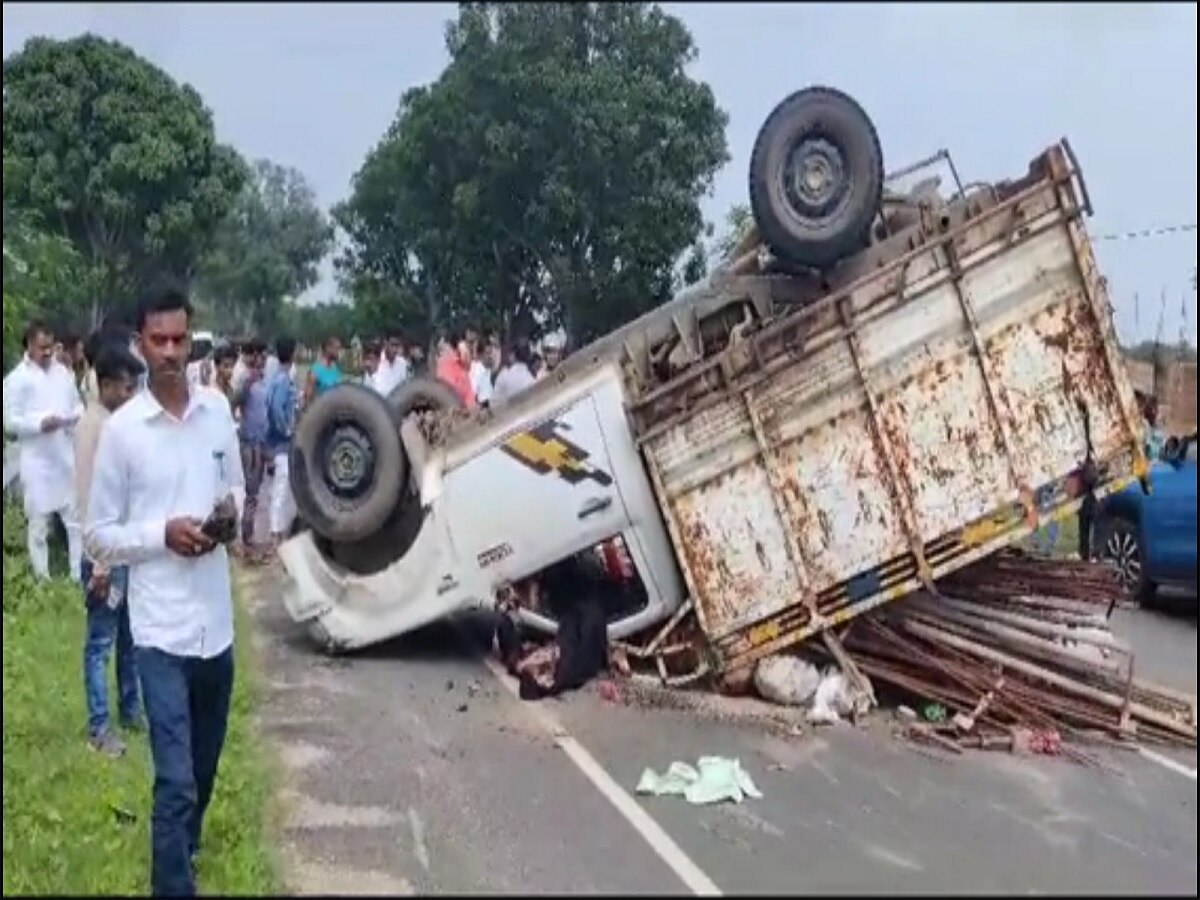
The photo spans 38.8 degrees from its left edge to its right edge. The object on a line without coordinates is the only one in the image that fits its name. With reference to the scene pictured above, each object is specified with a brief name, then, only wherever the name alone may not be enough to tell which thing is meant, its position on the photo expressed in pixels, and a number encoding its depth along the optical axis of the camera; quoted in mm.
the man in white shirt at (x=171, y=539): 3912
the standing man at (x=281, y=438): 8305
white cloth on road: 4148
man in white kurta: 8375
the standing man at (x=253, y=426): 9016
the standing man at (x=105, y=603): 5488
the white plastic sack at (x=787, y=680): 6965
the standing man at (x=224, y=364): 5891
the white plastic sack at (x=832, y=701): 6668
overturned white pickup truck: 6672
